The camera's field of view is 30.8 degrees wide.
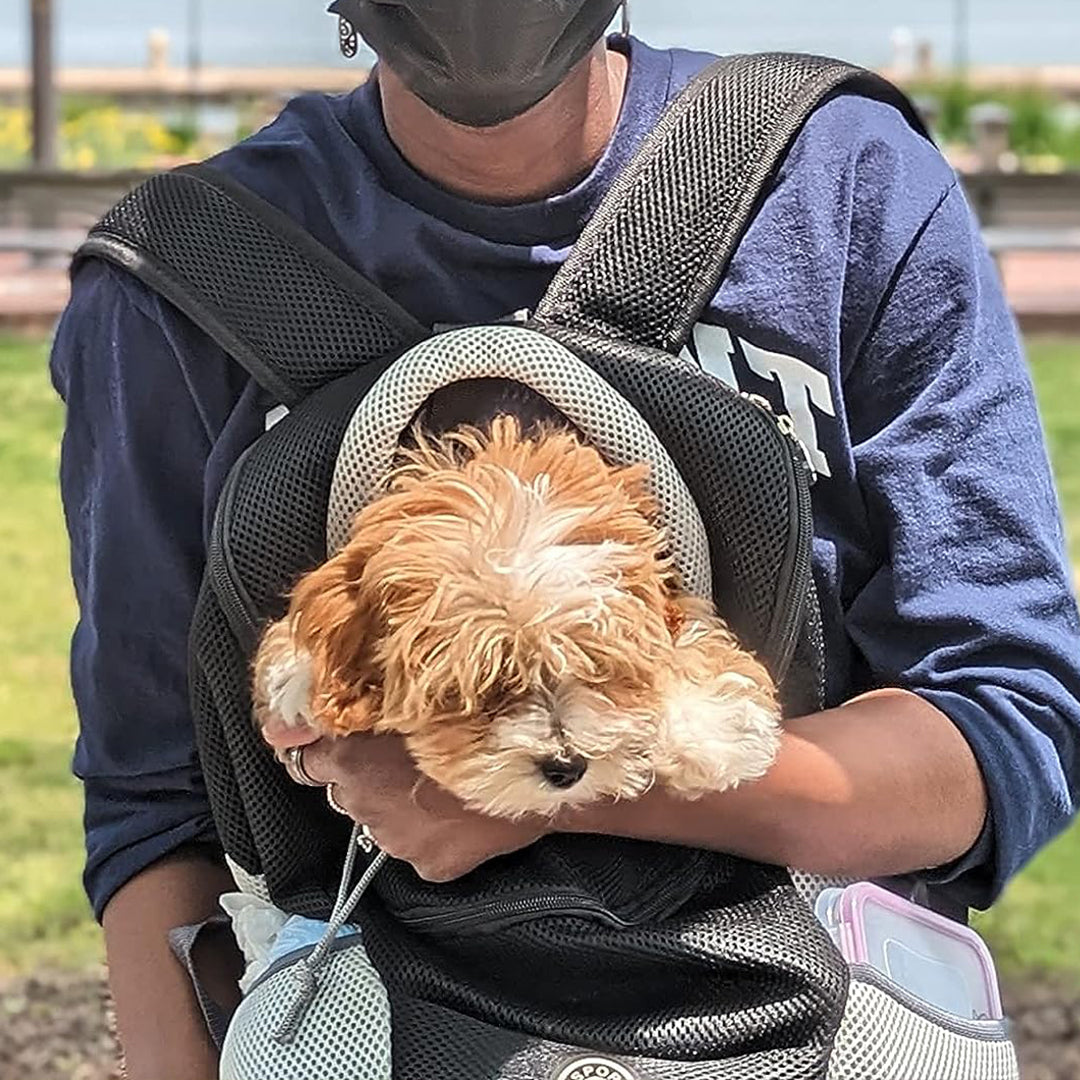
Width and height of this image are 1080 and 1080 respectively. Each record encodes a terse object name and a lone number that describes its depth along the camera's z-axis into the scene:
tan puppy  1.76
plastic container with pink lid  2.03
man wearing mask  2.06
